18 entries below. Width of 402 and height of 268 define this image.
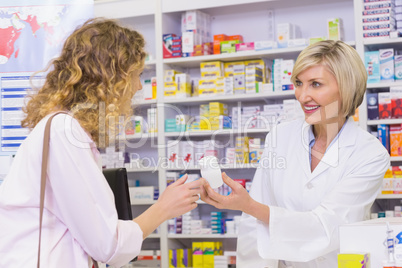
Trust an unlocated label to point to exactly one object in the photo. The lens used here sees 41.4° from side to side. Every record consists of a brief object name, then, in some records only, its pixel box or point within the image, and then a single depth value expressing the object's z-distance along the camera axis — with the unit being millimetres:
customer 1465
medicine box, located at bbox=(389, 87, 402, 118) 4250
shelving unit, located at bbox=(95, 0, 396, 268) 4816
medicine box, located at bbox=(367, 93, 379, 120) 4340
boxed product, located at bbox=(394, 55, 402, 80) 4293
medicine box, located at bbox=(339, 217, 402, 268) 1586
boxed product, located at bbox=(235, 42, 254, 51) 4793
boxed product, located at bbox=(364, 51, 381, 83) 4336
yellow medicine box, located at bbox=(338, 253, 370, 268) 1511
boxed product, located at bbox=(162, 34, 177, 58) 5016
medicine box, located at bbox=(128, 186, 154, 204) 5059
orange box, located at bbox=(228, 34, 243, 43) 4918
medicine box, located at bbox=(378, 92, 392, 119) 4297
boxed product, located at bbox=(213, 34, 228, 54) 4922
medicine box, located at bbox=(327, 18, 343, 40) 4484
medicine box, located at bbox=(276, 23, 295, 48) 4652
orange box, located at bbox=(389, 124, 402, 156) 4301
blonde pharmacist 2129
